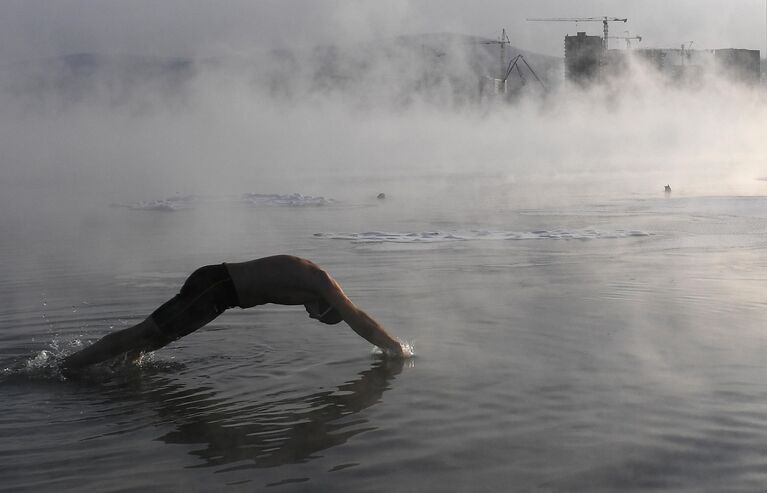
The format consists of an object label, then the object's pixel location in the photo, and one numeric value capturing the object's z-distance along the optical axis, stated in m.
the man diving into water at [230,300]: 8.48
